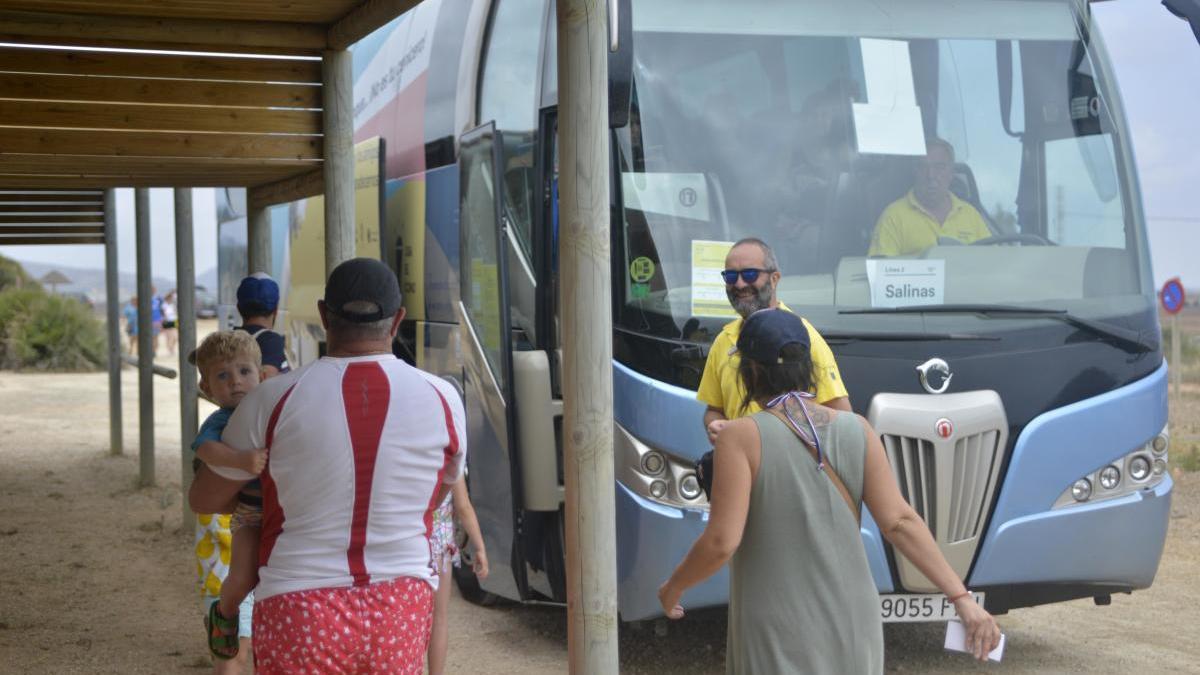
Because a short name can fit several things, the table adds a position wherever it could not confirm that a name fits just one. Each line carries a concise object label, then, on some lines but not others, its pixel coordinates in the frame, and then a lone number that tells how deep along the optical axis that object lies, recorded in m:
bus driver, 6.62
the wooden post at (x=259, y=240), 9.16
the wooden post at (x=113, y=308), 13.94
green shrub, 30.98
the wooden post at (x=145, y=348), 12.51
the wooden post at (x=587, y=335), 4.23
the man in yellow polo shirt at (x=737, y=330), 5.37
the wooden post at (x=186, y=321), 10.48
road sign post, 18.00
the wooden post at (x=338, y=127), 6.94
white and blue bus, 6.41
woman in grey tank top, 3.54
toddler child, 3.53
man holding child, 3.35
